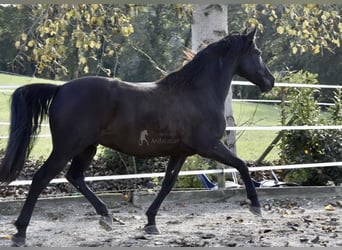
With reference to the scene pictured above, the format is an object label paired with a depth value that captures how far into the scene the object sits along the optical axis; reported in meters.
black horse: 8.98
